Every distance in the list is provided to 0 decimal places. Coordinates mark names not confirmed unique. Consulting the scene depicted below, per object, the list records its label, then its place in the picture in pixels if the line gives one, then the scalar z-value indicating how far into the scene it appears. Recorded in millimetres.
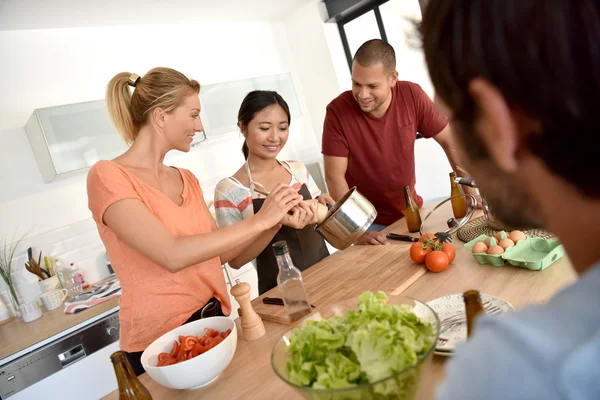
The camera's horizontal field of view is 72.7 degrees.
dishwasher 2080
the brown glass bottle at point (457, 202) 1768
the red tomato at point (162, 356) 998
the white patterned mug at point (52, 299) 2561
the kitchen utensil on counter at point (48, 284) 2680
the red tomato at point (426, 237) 1360
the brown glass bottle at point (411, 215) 1720
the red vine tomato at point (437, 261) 1233
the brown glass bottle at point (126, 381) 831
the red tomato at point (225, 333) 1022
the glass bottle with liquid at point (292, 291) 1176
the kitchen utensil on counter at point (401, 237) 1605
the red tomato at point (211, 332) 1051
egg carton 1099
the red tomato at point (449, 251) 1269
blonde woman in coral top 1197
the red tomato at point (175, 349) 1022
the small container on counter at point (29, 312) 2430
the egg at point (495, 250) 1178
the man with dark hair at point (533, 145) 331
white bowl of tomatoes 899
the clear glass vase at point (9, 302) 2611
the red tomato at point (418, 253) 1297
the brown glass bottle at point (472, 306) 686
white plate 826
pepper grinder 1146
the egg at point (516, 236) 1237
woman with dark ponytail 1816
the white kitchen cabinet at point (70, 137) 2676
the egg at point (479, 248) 1229
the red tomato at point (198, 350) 976
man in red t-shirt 2301
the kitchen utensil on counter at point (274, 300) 1326
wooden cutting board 1244
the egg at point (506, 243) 1202
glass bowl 609
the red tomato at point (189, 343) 995
